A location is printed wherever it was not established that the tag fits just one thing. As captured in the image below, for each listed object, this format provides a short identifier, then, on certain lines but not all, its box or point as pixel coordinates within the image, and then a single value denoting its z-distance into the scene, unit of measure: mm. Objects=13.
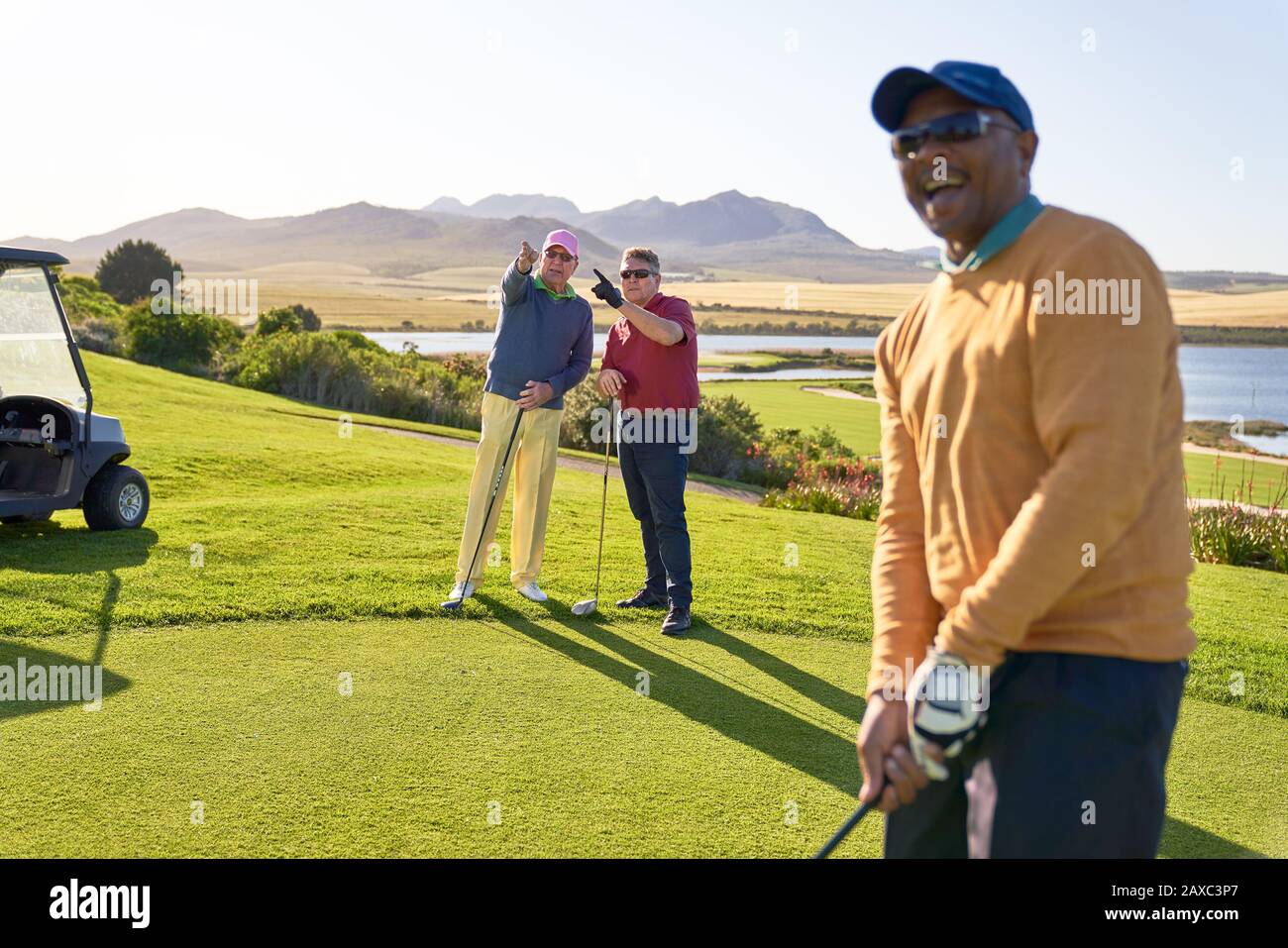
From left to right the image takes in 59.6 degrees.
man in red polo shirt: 6586
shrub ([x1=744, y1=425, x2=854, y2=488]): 19452
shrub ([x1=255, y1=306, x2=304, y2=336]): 32781
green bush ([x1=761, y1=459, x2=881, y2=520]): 14328
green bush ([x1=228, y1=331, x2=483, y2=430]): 24609
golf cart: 8180
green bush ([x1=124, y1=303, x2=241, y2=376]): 29156
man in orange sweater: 1774
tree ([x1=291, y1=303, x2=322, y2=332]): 44453
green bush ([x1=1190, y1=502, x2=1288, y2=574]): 11391
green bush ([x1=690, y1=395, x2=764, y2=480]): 20500
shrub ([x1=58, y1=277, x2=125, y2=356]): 29609
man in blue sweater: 6812
